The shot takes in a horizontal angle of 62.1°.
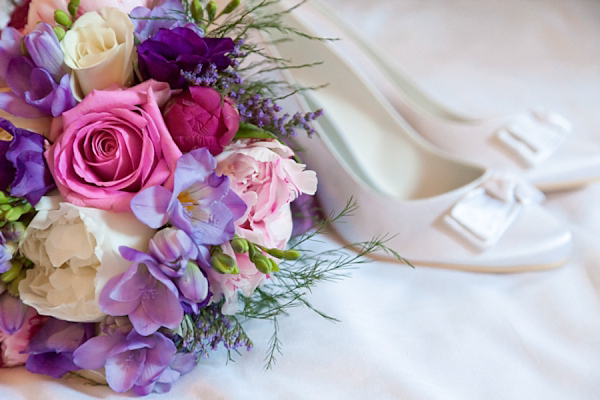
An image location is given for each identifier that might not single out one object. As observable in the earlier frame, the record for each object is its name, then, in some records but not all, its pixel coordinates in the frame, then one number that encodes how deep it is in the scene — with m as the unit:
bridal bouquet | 0.44
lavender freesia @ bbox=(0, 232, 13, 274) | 0.44
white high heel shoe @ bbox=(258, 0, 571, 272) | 0.78
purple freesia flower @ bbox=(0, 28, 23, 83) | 0.48
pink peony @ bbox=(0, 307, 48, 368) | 0.51
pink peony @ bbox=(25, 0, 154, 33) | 0.52
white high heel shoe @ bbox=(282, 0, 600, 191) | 0.98
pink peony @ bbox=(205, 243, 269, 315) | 0.49
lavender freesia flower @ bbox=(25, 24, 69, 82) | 0.46
